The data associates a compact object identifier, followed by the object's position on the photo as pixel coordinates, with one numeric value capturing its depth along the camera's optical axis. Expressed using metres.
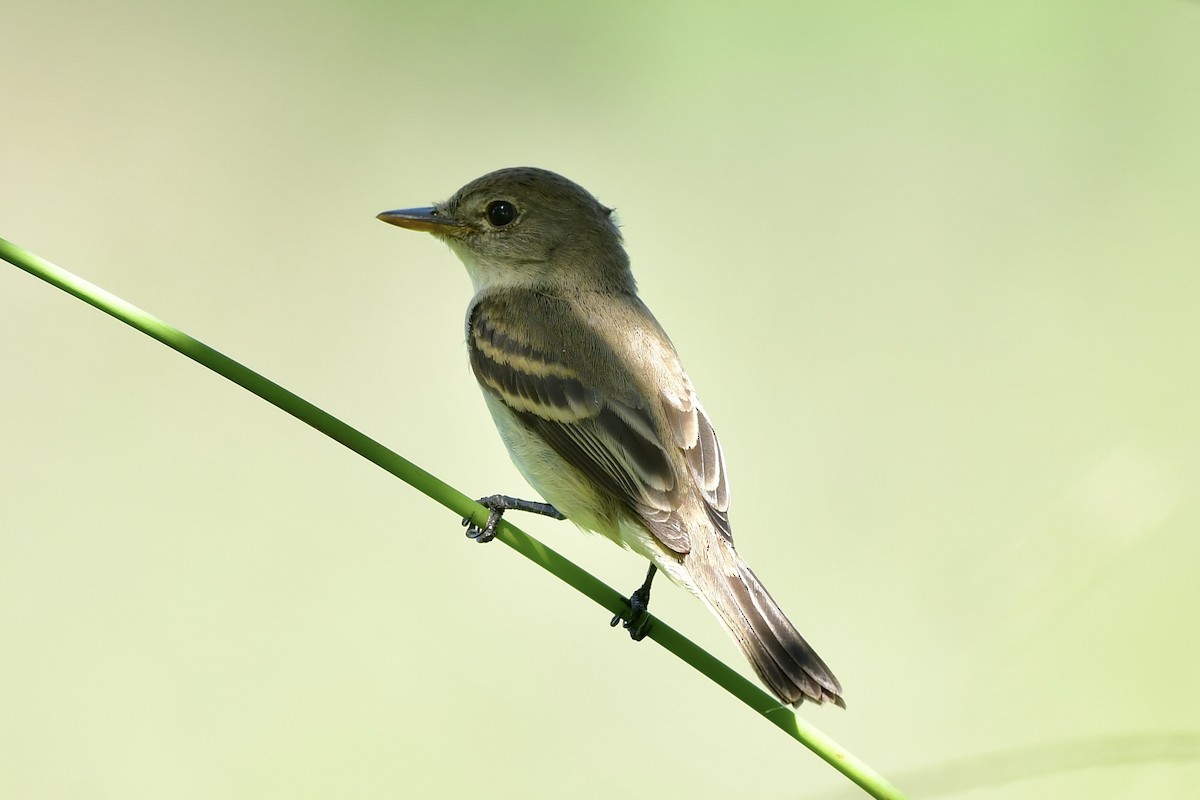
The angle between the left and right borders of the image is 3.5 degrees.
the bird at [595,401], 3.21
